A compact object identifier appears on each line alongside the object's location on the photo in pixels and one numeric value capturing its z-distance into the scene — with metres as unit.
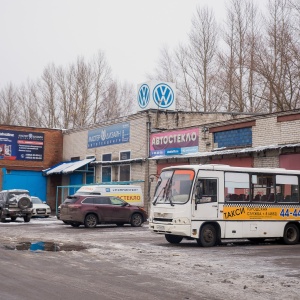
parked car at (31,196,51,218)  35.90
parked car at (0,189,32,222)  31.06
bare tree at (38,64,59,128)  63.88
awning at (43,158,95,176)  42.00
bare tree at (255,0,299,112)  36.34
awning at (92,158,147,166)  36.59
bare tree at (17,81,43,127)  66.00
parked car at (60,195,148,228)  26.50
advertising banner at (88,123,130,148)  38.94
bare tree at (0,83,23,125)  69.31
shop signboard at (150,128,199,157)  32.00
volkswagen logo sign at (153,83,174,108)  36.94
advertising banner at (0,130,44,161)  44.30
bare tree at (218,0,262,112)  43.12
